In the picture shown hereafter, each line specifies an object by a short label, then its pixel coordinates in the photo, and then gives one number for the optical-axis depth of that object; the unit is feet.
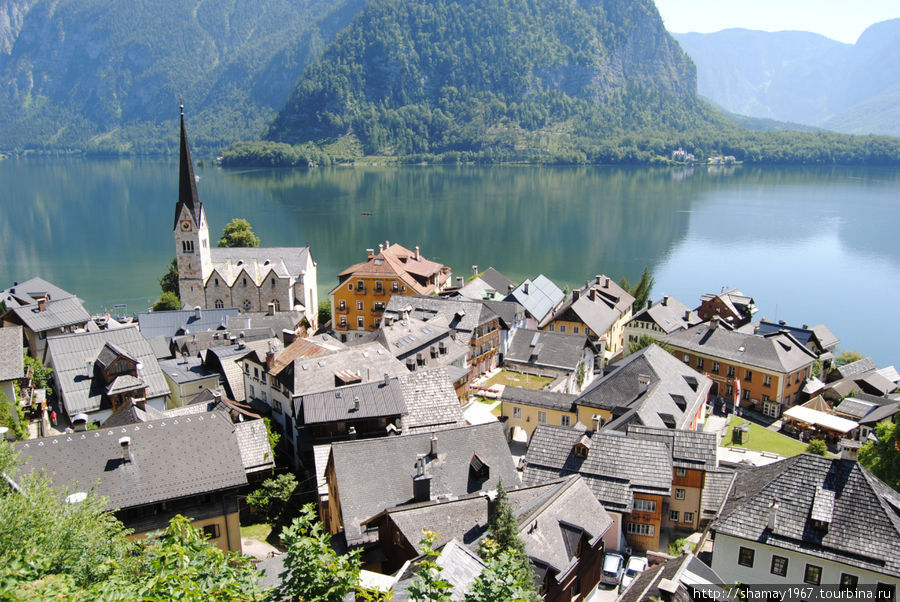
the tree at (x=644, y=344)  187.42
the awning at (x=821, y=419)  152.87
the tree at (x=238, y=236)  303.07
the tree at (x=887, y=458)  103.09
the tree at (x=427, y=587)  40.86
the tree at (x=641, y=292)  258.82
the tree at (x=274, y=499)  104.60
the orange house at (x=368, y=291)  213.15
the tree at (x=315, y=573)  43.39
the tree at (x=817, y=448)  136.88
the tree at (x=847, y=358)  222.60
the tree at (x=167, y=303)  227.81
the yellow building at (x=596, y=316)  208.33
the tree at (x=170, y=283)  258.57
